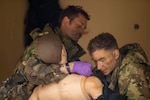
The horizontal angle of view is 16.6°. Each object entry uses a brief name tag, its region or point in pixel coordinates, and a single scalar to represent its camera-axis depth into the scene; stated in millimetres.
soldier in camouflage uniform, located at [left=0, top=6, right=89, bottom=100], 2670
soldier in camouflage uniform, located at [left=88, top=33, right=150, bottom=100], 2610
